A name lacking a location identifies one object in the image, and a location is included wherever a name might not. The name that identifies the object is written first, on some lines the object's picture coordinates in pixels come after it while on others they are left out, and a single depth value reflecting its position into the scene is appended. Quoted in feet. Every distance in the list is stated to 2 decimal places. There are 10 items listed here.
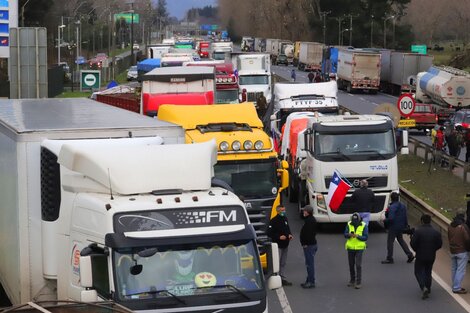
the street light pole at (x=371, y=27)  451.53
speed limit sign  110.73
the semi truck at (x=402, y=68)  253.65
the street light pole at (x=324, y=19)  502.21
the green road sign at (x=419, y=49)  398.36
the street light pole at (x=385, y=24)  440.62
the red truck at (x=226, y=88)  152.35
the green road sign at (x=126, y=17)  559.79
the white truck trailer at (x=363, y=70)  269.85
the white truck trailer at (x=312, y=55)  378.32
